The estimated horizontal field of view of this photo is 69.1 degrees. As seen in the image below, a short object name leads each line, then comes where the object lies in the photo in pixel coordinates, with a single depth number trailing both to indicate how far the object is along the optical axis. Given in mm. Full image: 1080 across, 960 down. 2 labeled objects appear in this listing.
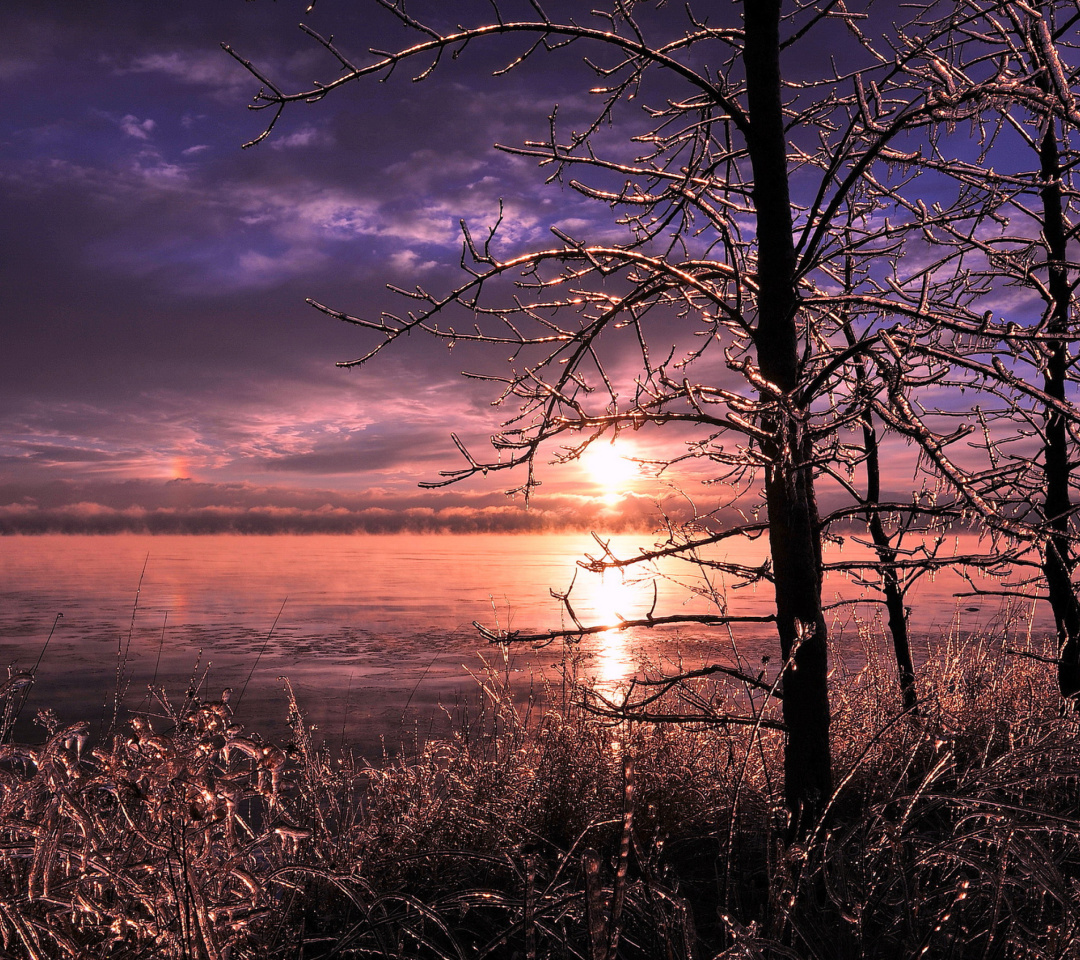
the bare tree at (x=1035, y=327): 3301
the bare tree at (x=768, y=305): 3570
